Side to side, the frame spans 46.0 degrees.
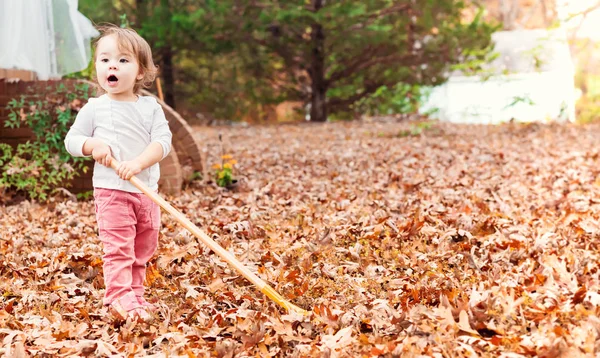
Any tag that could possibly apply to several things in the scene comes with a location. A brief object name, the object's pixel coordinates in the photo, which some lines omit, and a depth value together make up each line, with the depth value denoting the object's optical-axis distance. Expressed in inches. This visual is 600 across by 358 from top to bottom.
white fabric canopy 230.1
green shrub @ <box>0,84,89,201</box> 258.4
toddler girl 126.6
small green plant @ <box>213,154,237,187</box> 290.8
